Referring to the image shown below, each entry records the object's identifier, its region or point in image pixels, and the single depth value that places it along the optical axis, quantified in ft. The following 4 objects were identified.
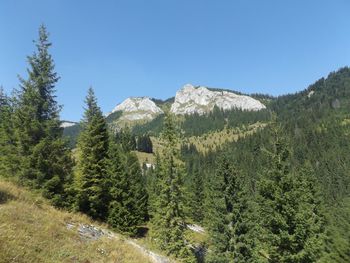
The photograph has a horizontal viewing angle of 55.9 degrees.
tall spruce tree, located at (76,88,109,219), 101.71
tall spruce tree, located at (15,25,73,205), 89.04
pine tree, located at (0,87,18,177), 93.86
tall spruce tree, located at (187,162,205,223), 251.60
